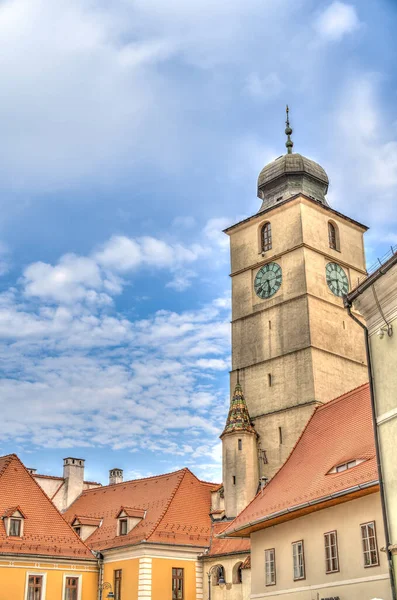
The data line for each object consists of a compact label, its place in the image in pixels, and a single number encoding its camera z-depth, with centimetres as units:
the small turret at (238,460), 3928
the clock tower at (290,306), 4131
